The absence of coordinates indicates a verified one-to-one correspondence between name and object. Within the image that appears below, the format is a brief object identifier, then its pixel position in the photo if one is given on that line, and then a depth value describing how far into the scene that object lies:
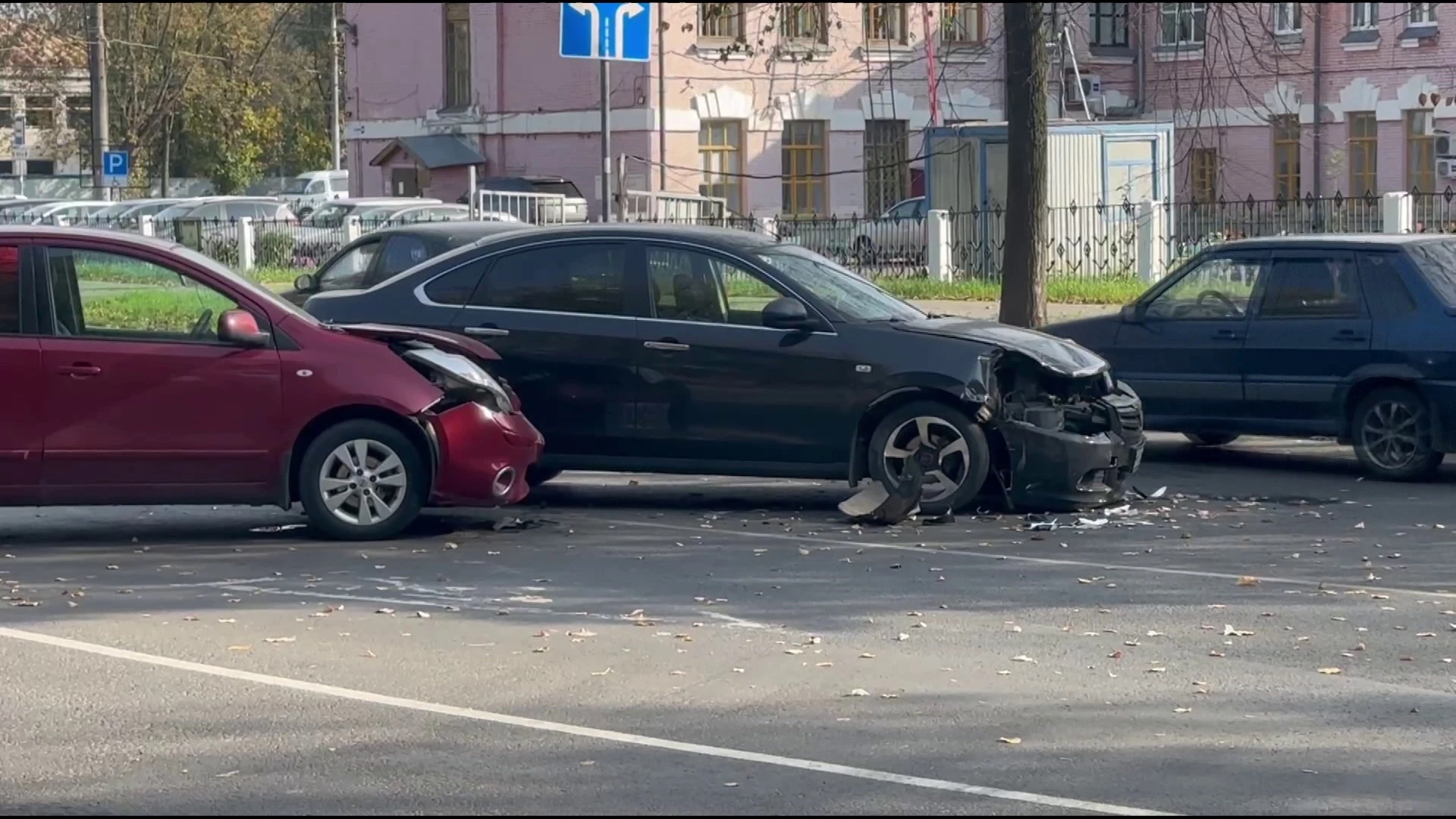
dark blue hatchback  12.82
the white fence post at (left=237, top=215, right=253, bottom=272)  32.53
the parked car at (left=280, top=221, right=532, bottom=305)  17.59
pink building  40.28
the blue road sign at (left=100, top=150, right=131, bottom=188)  38.19
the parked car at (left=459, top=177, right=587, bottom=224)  30.61
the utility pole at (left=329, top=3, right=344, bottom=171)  61.25
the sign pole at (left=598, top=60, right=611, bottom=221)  20.17
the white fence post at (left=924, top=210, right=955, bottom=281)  28.45
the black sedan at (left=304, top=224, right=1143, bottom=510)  11.13
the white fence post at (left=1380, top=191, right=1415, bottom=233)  26.38
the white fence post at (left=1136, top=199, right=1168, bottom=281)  27.36
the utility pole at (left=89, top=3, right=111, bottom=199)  37.06
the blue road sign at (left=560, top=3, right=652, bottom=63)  19.38
